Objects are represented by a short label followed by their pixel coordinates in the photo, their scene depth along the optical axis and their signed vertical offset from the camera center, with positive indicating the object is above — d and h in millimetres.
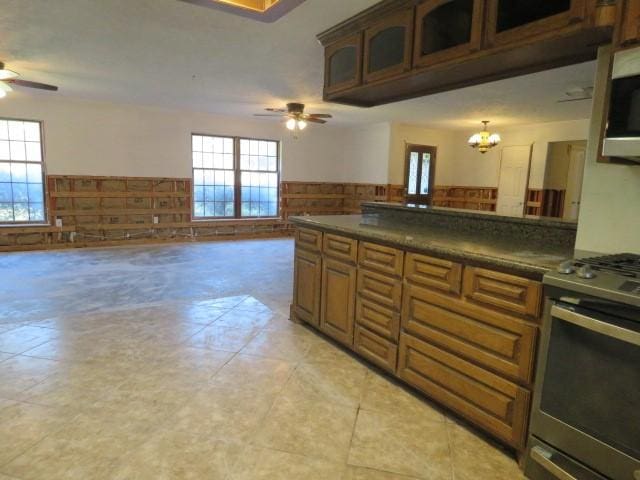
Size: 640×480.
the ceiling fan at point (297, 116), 6110 +1154
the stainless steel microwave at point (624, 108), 1540 +381
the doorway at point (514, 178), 8164 +445
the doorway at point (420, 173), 8836 +505
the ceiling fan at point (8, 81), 4356 +1099
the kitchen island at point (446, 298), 1804 -580
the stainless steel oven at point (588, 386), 1385 -696
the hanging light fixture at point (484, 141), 7176 +1045
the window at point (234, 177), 7945 +220
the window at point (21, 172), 6277 +113
